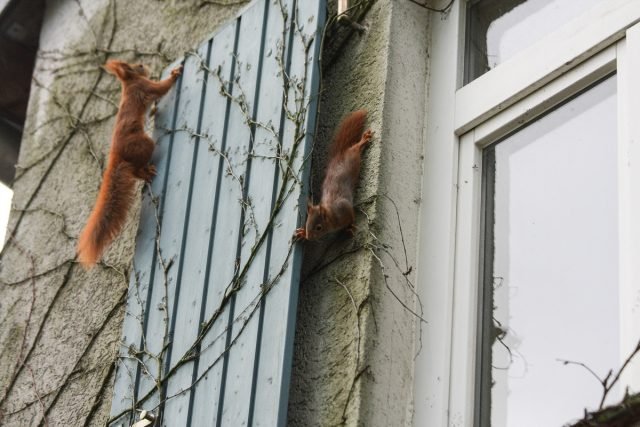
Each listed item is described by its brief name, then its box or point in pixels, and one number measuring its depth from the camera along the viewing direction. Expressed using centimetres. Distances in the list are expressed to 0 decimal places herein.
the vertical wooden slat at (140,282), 308
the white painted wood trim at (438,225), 262
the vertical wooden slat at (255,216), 269
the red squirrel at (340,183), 275
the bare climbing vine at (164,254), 279
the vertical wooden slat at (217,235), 279
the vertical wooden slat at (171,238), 302
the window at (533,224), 239
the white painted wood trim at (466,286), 255
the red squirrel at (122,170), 354
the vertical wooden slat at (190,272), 289
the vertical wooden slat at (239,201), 271
